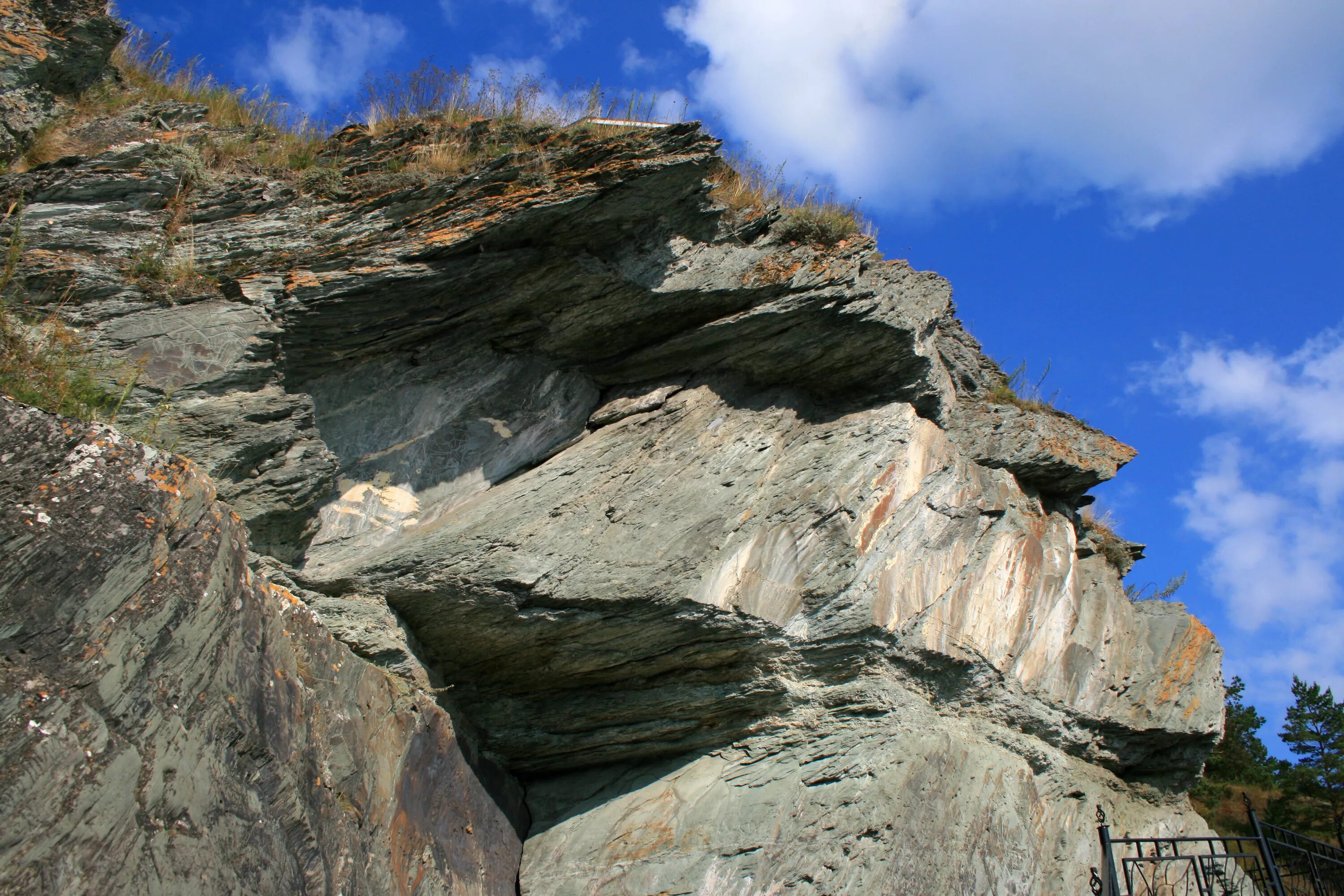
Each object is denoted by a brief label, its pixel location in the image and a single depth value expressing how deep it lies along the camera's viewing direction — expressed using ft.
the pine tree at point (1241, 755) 60.80
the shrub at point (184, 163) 31.19
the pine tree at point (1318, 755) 53.72
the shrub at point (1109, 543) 37.78
